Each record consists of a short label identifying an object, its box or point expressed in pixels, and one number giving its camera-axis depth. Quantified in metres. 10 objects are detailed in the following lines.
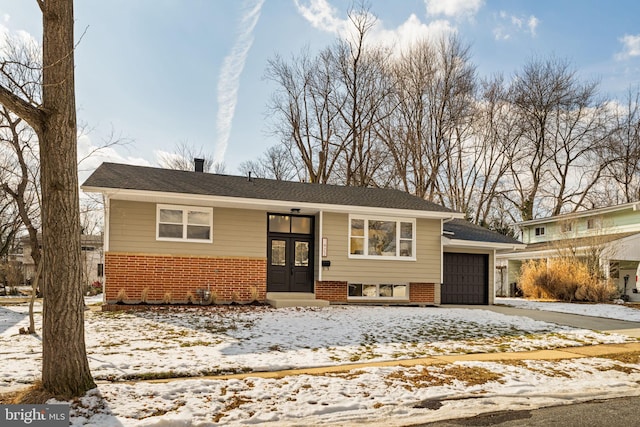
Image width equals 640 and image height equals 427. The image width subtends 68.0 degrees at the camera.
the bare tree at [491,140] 31.28
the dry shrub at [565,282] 19.17
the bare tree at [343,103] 29.52
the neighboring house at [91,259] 34.16
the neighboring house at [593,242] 20.75
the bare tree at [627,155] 32.53
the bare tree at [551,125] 32.06
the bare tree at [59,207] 5.12
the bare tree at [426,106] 29.27
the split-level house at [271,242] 13.68
